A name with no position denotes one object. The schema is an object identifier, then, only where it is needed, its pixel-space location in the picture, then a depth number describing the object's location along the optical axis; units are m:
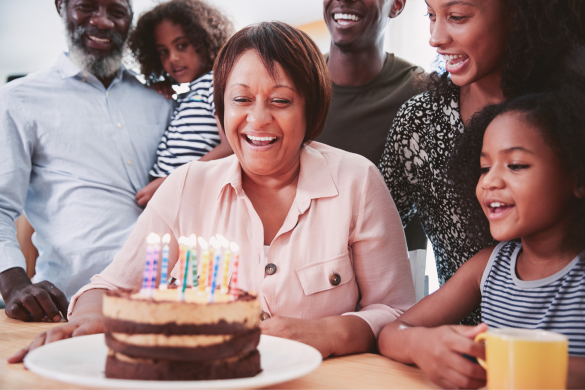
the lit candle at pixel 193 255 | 1.09
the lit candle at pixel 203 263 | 1.11
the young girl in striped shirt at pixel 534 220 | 1.26
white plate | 0.85
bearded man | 2.59
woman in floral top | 1.64
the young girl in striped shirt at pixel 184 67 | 2.81
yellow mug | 0.88
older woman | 1.64
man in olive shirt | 2.59
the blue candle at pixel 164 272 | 1.08
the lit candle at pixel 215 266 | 1.07
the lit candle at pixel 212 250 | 1.14
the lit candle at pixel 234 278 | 1.09
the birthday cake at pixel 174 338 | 0.93
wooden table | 1.07
